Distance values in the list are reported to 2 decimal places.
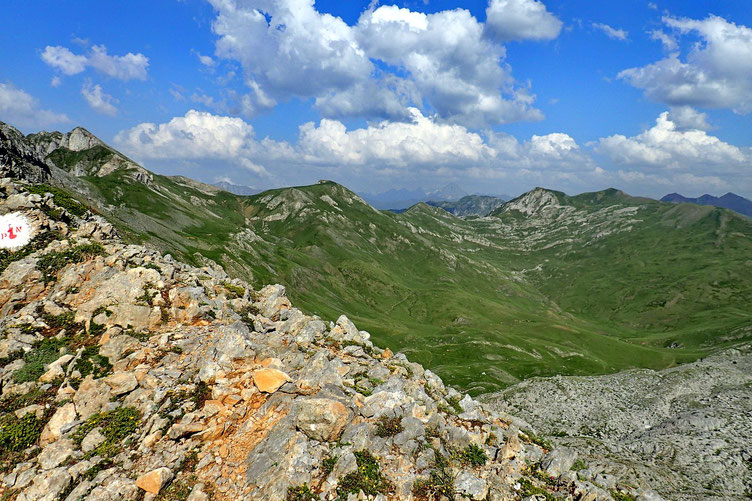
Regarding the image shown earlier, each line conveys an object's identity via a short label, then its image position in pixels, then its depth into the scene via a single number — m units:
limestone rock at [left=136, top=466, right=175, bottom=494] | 13.62
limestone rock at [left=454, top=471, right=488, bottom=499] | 15.02
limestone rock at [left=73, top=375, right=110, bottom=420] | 17.29
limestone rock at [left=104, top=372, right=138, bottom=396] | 18.05
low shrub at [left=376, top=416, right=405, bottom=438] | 16.86
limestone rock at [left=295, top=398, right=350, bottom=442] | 16.06
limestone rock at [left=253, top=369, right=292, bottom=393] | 17.75
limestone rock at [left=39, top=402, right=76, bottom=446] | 16.08
